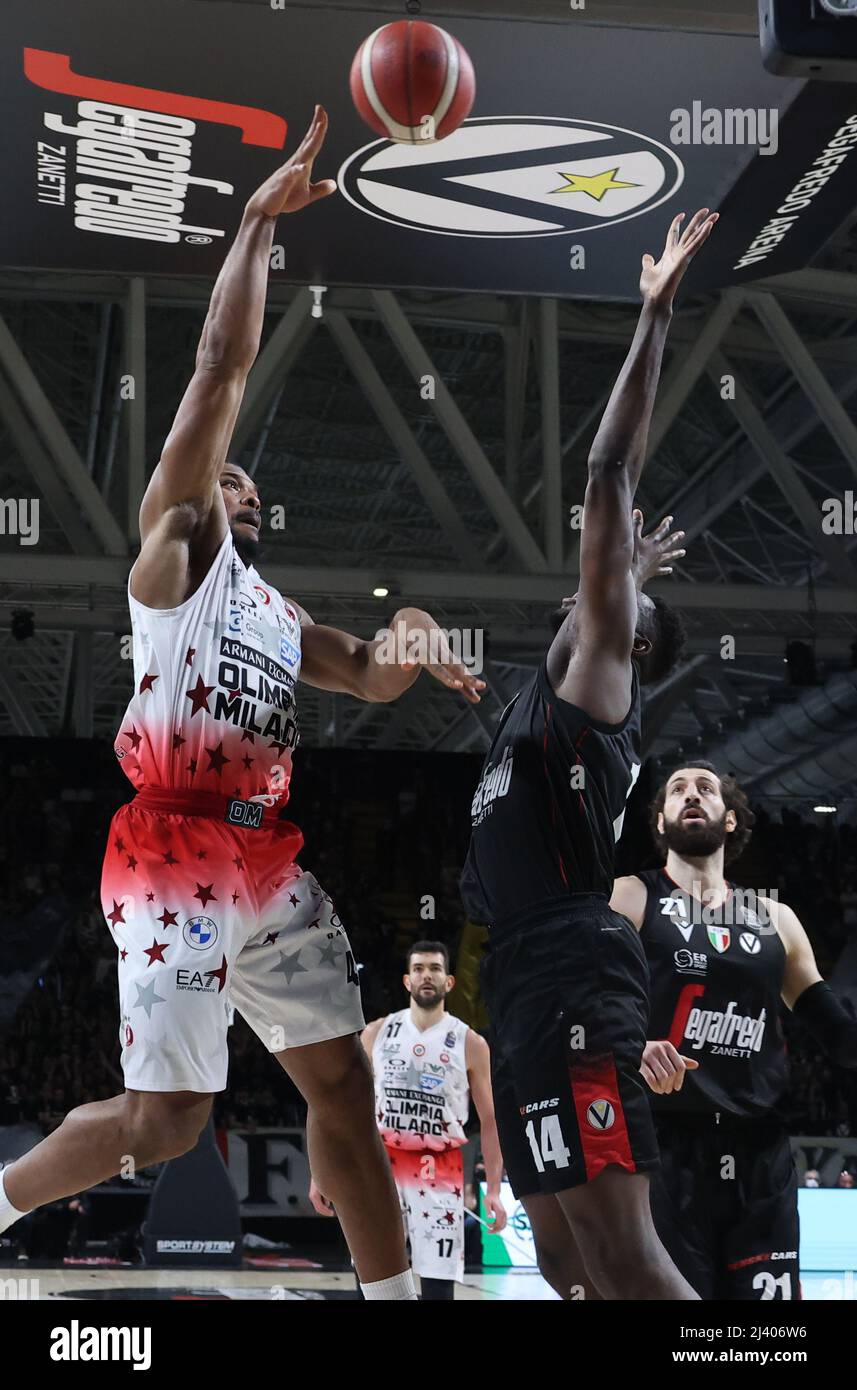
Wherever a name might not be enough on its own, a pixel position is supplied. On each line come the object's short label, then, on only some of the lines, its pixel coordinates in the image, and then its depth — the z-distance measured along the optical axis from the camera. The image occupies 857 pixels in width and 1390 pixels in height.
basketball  5.37
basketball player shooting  4.16
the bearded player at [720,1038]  4.95
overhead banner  6.22
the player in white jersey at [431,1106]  7.76
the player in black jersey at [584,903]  4.02
